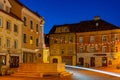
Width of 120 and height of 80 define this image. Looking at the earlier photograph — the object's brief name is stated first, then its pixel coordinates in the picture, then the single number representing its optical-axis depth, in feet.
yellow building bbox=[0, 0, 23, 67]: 48.98
